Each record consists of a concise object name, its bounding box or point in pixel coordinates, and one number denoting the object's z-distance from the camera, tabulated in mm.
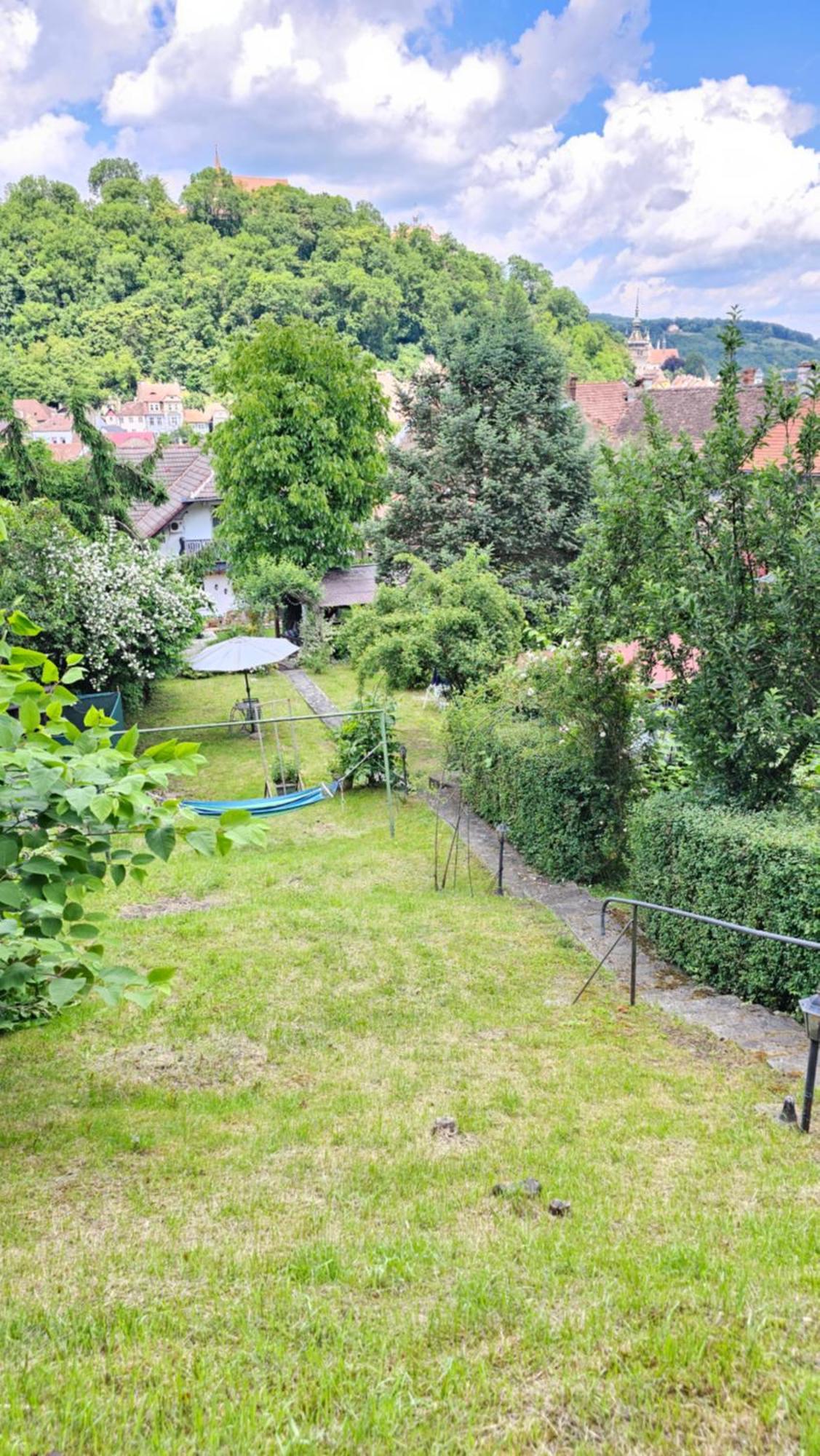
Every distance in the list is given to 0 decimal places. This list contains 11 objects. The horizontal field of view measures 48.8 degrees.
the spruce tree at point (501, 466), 22000
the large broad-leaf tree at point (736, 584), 7688
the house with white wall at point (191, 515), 39656
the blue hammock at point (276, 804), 13242
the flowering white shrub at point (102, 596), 16516
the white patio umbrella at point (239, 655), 17344
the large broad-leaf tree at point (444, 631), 15680
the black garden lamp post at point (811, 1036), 4625
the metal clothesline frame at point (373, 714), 13695
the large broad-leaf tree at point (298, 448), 28797
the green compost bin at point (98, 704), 17812
